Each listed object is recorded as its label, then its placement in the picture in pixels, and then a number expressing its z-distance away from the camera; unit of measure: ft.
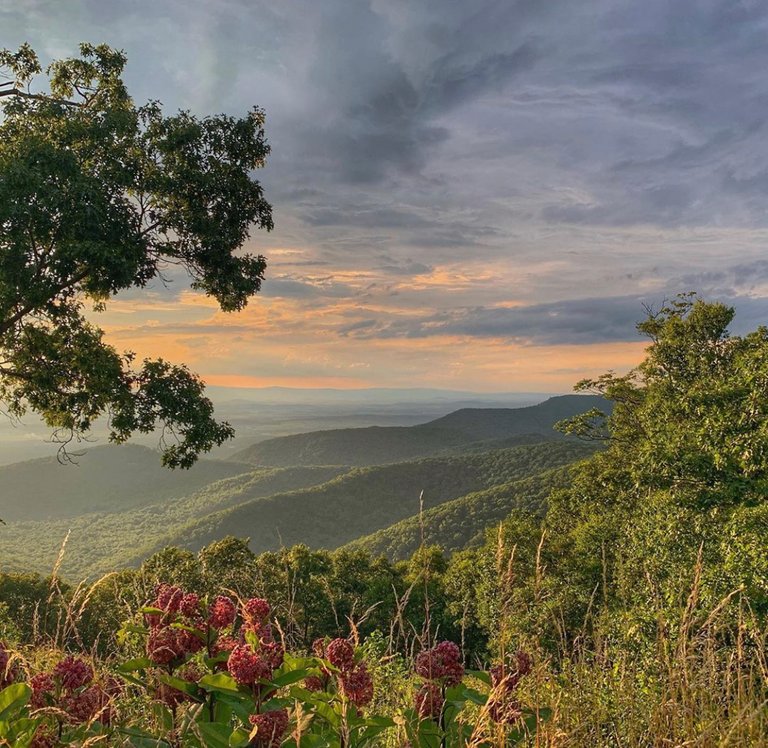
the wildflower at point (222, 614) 7.34
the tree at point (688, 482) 31.07
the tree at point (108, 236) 36.29
